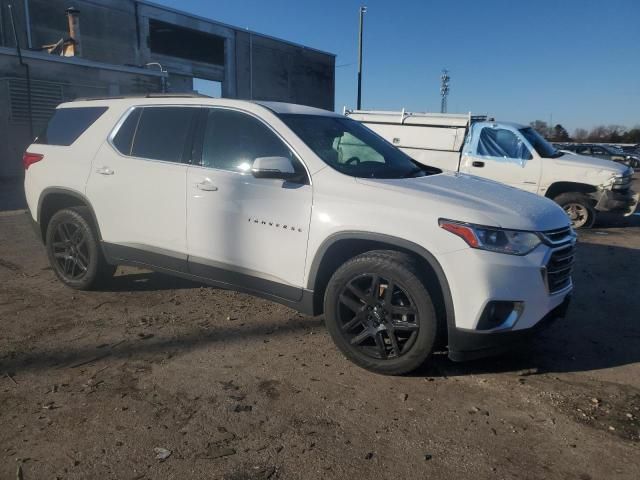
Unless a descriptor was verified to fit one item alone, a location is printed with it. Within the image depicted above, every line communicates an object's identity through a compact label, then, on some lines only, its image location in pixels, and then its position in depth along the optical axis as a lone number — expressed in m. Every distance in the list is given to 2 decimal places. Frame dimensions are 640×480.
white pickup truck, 9.23
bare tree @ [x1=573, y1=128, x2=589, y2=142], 53.20
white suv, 3.09
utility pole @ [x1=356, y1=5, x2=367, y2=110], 25.78
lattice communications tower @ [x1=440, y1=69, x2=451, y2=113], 51.53
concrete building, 14.48
